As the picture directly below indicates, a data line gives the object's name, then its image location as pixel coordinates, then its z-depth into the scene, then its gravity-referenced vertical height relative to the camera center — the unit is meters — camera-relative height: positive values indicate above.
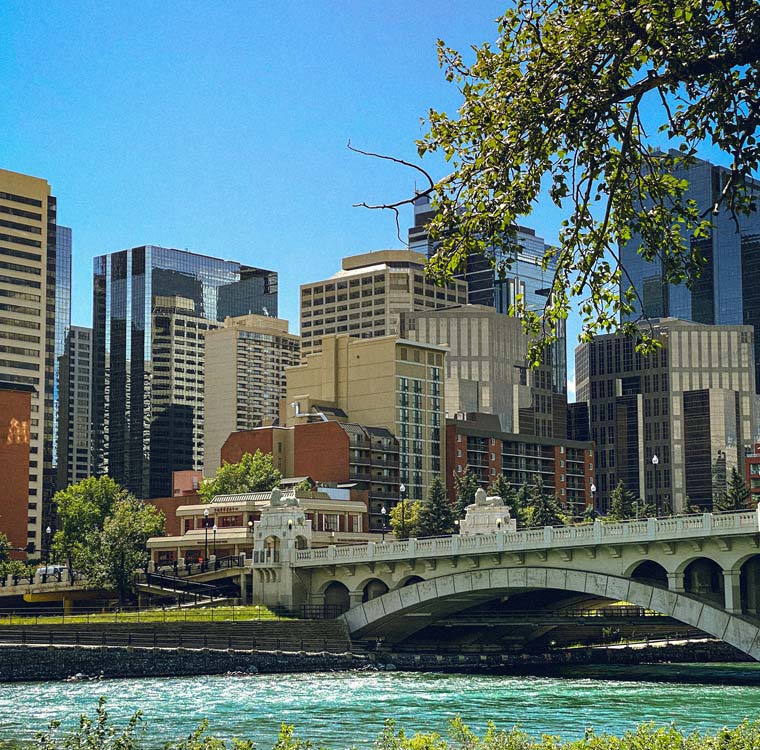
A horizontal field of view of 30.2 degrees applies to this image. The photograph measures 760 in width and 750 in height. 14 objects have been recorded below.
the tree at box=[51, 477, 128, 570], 155.00 +0.92
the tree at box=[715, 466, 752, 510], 137.12 +1.28
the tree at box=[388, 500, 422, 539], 138.12 -0.56
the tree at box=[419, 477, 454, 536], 136.75 -0.36
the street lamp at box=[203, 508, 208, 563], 125.22 -1.61
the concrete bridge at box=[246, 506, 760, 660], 77.94 -3.91
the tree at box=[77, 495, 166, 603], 112.50 -3.02
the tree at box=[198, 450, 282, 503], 152.62 +4.15
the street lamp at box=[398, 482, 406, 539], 136.19 -0.68
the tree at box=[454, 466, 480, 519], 146.00 +2.47
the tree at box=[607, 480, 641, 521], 152.48 +0.70
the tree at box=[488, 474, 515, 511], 153.96 +2.49
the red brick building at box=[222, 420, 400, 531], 163.50 +7.33
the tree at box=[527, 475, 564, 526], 140.38 +0.33
